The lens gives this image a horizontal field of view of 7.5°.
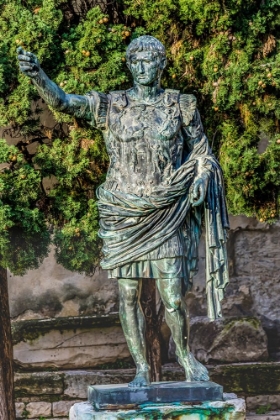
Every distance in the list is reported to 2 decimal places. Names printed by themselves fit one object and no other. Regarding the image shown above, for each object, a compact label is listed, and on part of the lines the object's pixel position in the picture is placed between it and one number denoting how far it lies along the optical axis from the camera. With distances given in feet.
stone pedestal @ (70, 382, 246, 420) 41.52
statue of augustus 43.17
